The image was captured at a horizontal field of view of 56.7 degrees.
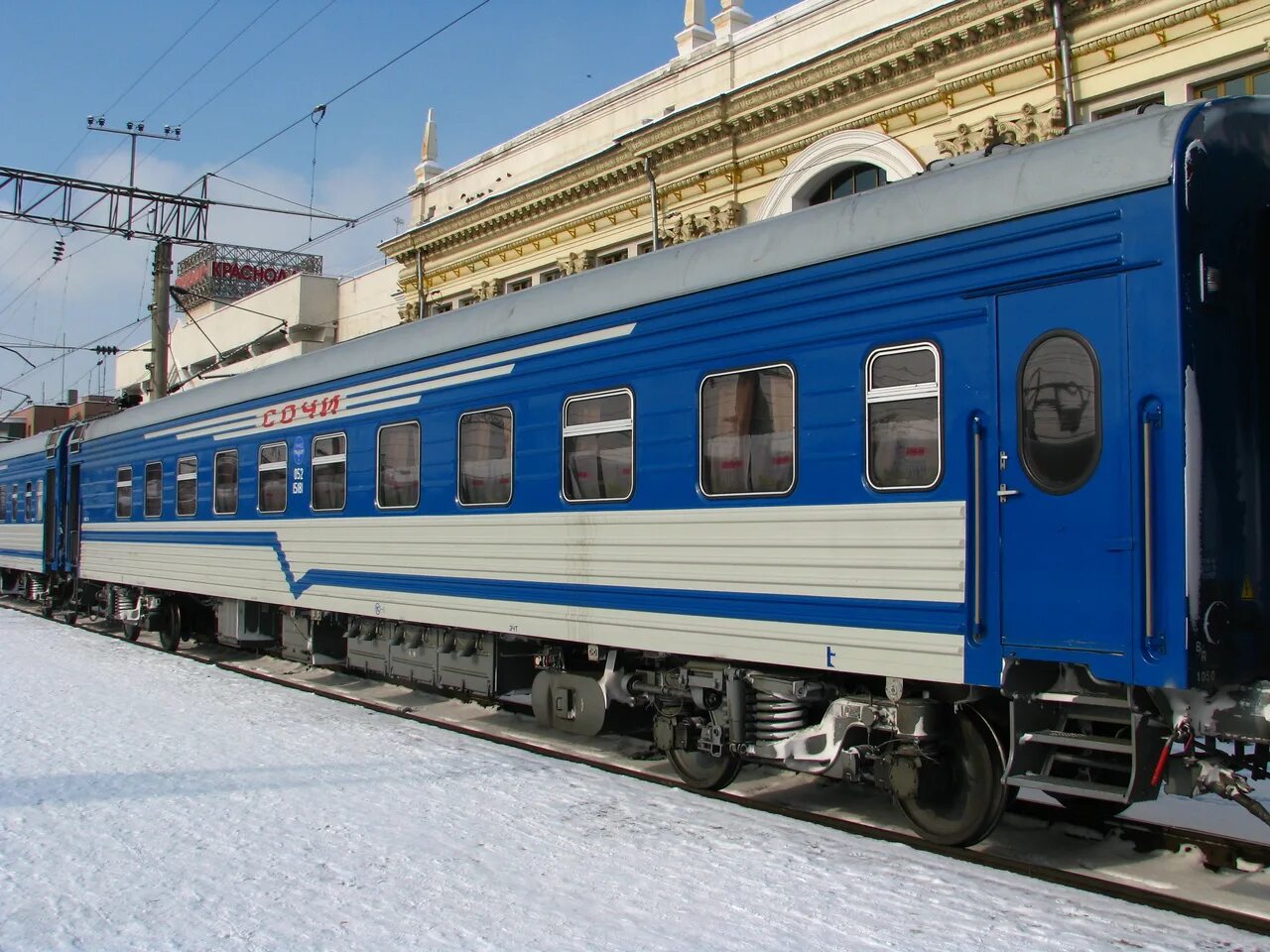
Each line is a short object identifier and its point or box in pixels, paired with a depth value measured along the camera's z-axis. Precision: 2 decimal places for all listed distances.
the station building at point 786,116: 18.28
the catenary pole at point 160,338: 26.05
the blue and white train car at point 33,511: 22.84
